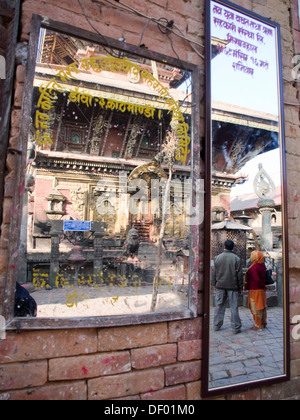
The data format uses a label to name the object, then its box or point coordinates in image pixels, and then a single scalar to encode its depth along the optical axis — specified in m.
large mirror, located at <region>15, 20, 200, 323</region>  2.11
